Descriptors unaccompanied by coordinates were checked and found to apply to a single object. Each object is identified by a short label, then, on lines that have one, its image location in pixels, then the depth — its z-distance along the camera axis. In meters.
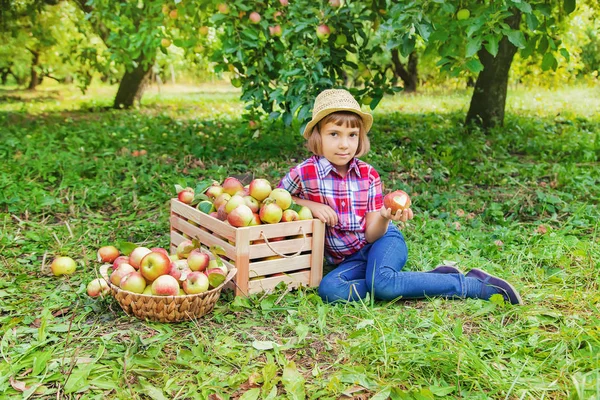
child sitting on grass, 2.76
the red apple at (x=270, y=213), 2.77
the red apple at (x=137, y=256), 2.66
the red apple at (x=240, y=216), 2.70
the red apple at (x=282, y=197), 2.84
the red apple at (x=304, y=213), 2.89
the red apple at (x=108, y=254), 3.07
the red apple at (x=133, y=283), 2.46
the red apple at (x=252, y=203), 2.84
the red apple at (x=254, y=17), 4.52
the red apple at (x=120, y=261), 2.66
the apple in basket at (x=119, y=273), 2.54
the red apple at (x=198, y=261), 2.62
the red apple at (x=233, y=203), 2.78
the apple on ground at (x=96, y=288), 2.70
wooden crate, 2.70
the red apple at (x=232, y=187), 3.09
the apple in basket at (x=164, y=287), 2.41
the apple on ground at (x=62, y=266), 3.04
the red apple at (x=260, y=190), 2.93
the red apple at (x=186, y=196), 3.19
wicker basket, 2.40
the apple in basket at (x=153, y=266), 2.46
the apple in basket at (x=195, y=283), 2.47
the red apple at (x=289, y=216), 2.84
